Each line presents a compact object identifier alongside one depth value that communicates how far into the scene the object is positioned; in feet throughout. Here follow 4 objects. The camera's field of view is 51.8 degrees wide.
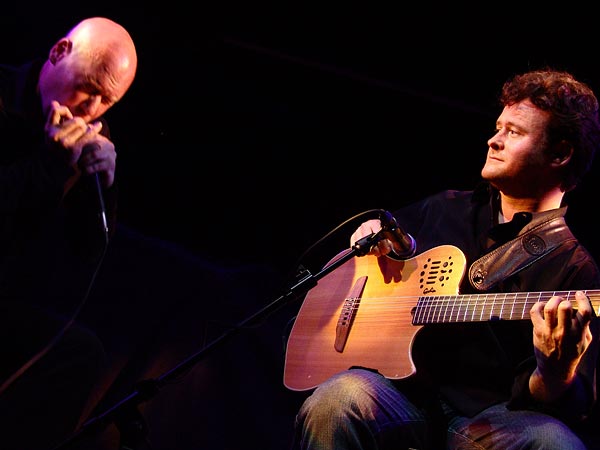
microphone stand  7.06
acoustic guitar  7.29
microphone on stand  7.88
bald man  8.49
